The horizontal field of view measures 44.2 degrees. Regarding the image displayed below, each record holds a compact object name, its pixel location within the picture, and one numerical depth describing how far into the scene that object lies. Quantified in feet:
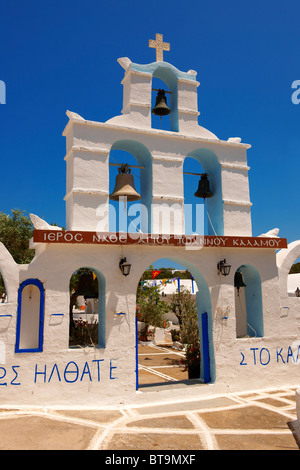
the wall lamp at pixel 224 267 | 32.65
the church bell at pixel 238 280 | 35.76
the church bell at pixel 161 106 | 34.89
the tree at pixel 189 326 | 34.78
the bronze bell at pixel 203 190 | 35.81
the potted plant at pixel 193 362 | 34.50
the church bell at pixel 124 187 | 31.68
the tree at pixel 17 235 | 61.41
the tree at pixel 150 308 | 68.54
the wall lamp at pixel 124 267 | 29.40
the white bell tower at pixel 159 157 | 30.76
